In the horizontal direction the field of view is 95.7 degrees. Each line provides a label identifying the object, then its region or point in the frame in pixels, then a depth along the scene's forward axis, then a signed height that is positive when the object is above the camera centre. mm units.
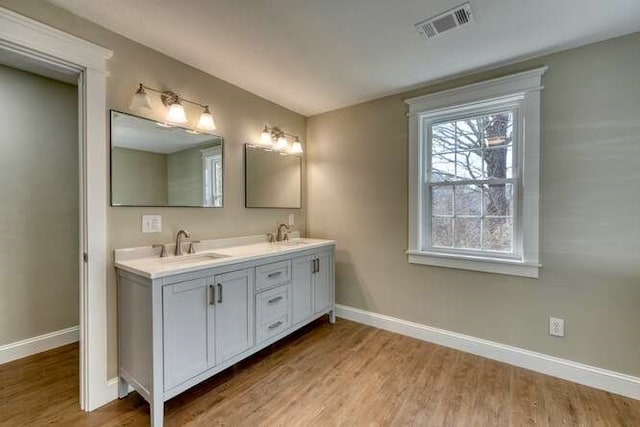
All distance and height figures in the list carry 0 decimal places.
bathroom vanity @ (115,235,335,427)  1630 -663
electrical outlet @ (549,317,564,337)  2111 -860
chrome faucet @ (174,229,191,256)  2143 -221
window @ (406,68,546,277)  2195 +288
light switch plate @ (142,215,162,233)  2025 -92
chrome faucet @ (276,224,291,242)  3094 -246
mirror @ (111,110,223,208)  1914 +343
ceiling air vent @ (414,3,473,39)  1665 +1145
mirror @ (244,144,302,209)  2797 +334
